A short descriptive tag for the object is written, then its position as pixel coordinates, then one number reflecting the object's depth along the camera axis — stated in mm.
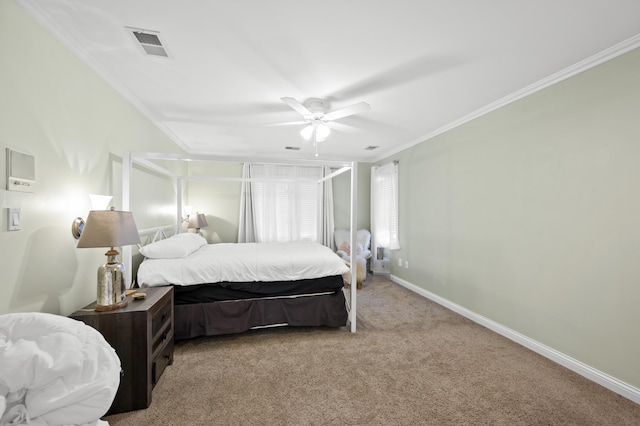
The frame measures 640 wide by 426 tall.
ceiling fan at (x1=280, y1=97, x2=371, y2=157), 2588
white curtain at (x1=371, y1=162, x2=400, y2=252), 5035
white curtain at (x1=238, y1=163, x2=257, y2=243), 5430
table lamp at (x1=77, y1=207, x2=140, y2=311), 1779
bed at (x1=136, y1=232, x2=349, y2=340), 2678
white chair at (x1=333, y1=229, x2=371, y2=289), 5159
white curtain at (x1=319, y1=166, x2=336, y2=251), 5793
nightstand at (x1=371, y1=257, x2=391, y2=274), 5426
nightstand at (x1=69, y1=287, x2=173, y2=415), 1804
